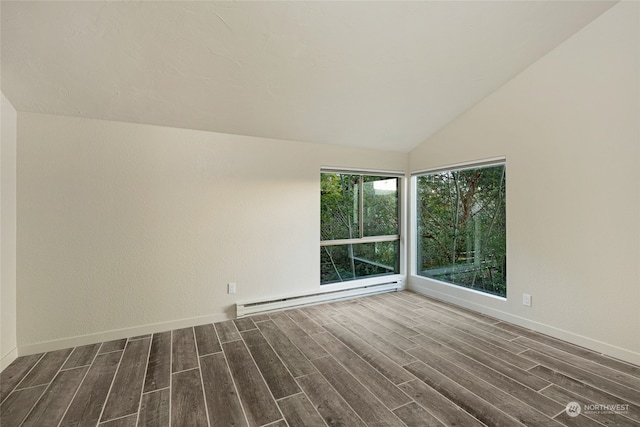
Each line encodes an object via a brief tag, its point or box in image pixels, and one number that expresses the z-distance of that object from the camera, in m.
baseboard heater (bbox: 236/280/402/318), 3.38
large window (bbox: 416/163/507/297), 3.42
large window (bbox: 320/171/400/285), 4.05
